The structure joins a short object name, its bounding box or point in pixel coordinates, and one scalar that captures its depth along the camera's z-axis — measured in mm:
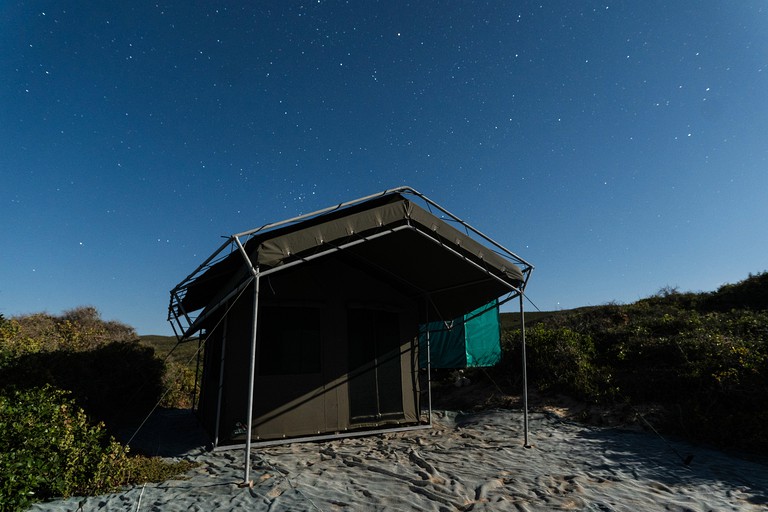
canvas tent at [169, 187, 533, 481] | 6516
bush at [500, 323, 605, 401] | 9789
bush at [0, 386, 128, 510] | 3834
